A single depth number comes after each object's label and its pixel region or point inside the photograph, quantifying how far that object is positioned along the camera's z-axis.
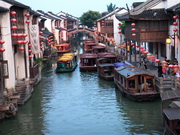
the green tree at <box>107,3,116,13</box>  134.88
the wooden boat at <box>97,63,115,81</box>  35.50
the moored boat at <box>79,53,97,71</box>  41.72
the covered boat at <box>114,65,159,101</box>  23.92
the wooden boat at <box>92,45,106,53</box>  53.81
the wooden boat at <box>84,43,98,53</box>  63.45
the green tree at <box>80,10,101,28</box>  92.00
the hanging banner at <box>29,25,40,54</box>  31.66
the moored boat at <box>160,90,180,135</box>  13.71
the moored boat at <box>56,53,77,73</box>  40.94
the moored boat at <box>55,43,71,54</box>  61.85
